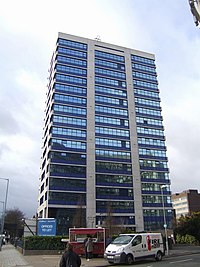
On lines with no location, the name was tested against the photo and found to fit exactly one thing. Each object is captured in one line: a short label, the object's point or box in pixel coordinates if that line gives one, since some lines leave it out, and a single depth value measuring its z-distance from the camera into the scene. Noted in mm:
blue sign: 27158
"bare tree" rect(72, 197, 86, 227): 55394
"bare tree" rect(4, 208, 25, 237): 80856
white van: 17172
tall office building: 63094
